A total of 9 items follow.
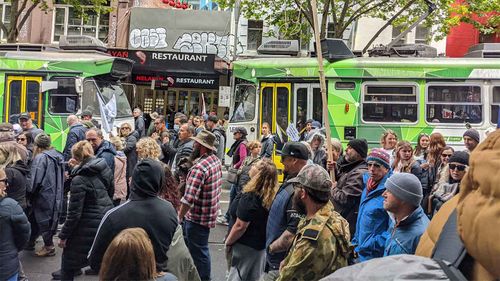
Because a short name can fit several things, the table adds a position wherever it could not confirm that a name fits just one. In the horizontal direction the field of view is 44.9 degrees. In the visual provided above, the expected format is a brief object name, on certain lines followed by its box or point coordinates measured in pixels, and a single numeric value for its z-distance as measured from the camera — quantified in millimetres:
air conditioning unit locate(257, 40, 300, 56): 16203
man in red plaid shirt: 6730
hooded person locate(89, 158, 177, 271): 4418
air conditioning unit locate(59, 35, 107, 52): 17203
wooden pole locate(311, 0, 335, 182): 7082
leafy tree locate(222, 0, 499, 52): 21030
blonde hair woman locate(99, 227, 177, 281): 3346
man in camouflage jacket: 3834
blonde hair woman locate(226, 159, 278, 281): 5547
